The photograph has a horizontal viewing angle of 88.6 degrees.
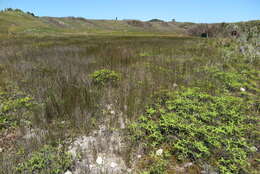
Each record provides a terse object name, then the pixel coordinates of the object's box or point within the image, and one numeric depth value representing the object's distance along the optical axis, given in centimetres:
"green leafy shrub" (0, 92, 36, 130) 258
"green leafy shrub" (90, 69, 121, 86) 427
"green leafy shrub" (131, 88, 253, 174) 192
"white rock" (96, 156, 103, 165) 190
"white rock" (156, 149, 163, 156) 200
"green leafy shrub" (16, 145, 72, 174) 168
